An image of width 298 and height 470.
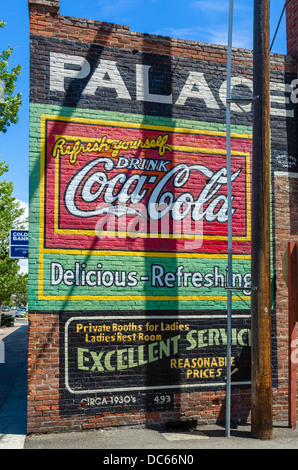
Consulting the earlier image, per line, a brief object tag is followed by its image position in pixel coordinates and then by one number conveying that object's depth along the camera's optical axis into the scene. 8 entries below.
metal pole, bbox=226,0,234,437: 8.82
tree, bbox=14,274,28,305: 31.90
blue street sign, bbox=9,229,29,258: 9.62
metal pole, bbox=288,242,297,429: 9.63
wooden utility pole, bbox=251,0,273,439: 8.57
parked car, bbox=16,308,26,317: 70.25
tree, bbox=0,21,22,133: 16.70
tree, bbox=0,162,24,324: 27.11
